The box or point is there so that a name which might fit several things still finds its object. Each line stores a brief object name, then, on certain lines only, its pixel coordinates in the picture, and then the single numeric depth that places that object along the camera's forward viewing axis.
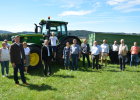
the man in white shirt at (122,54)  7.28
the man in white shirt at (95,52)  7.41
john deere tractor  7.04
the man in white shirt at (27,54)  6.50
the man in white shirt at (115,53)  8.73
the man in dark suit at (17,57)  5.19
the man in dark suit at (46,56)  6.31
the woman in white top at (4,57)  6.39
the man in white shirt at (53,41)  7.32
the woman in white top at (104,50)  8.19
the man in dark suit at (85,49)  7.84
